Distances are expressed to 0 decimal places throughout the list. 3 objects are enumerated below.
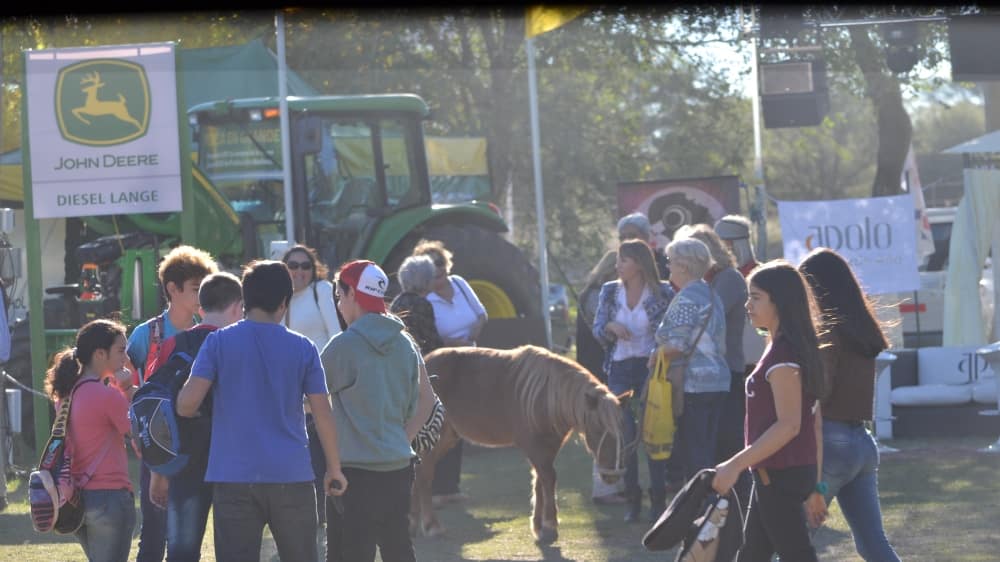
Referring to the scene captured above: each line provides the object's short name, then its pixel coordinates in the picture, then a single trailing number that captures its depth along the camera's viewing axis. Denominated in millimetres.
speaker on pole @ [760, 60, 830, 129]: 21678
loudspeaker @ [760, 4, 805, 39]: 22033
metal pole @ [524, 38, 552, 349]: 20677
